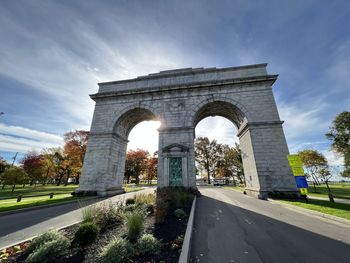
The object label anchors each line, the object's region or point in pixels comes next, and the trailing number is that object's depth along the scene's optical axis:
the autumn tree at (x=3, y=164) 41.52
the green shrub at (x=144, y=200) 8.34
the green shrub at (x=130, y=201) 8.98
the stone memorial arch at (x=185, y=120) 14.09
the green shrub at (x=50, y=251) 3.16
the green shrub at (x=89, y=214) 5.11
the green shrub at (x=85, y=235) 4.09
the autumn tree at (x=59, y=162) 42.43
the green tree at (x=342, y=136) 26.88
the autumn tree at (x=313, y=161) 34.91
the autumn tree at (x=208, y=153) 46.58
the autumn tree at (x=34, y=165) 36.84
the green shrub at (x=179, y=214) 6.77
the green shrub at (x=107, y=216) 5.37
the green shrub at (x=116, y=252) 3.15
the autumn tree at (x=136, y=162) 49.25
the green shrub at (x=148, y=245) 3.58
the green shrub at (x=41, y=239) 3.67
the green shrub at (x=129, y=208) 7.52
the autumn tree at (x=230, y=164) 37.53
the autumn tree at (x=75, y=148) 32.97
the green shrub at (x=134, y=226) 4.34
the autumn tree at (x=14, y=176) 21.50
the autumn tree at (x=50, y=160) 41.12
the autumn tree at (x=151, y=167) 52.88
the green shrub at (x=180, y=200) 8.80
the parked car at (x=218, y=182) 40.17
